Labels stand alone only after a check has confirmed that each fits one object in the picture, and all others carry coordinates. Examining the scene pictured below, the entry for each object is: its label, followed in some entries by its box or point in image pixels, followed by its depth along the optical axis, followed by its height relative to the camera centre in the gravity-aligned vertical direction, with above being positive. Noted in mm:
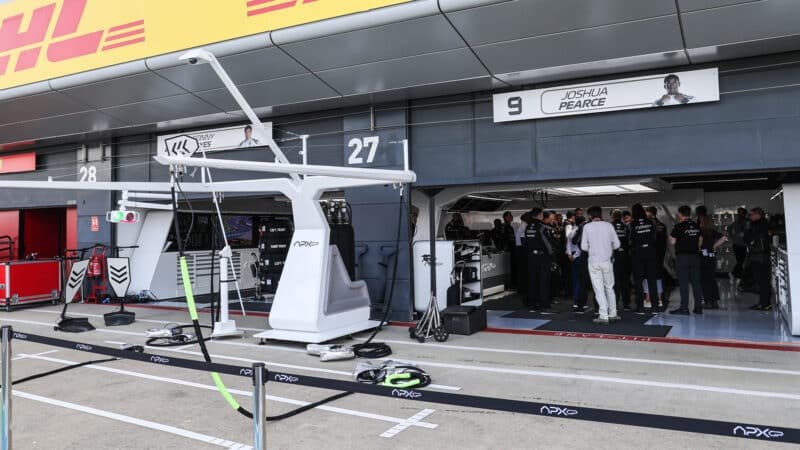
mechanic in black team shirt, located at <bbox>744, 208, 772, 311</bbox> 7992 -234
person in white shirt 7406 -319
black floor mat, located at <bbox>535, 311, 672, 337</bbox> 6949 -1221
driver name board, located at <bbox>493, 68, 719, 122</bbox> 6617 +1808
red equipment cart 10438 -684
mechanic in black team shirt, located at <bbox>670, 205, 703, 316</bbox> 7859 -250
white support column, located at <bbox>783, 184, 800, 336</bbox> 6355 -165
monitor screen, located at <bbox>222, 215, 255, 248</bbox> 13456 +327
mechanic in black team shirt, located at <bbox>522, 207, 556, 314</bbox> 8414 -301
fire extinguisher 10805 -417
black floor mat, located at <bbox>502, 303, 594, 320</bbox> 8289 -1206
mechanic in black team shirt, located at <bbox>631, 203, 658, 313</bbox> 8133 -244
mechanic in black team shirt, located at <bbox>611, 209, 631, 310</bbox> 8500 -422
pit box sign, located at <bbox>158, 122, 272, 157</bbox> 9695 +1923
